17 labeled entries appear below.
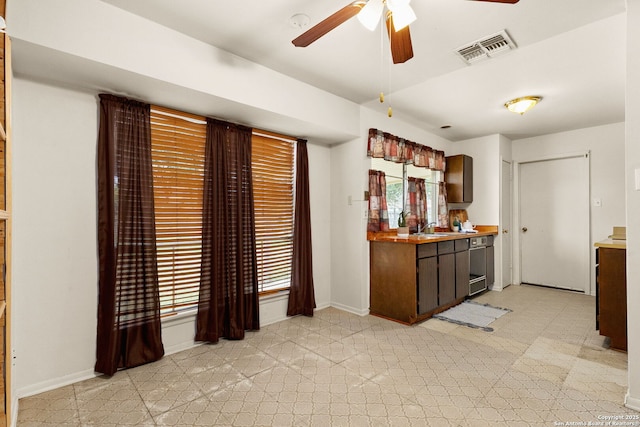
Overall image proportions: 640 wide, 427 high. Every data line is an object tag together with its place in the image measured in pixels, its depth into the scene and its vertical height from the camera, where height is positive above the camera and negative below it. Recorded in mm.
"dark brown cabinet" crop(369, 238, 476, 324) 3449 -745
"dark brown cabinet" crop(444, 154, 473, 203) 5031 +528
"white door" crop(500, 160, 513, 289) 5074 -183
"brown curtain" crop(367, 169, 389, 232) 3887 +120
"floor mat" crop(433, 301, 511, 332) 3445 -1170
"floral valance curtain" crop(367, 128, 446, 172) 3881 +812
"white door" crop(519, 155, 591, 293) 4730 -171
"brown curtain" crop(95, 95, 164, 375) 2363 -198
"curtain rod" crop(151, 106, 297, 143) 2745 +844
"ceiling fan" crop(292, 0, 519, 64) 1649 +1012
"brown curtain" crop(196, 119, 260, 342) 2910 -241
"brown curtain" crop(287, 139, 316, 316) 3670 -392
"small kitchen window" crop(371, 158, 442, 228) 4281 +454
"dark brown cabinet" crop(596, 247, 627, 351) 2686 -721
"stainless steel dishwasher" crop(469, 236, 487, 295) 4600 -743
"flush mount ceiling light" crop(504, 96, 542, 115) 3453 +1153
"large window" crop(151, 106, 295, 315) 2703 +121
